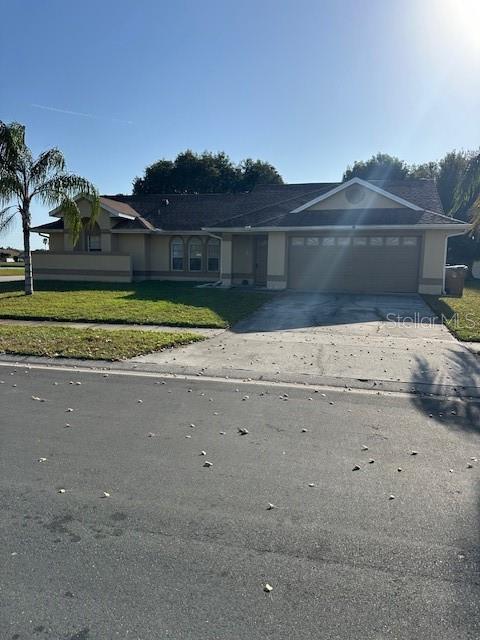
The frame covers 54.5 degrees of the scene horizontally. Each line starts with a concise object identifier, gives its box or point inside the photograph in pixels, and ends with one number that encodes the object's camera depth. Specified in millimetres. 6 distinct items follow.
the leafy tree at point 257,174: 48594
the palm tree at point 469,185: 15451
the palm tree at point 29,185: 16281
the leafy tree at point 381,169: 44781
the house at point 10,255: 75856
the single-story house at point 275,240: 18797
